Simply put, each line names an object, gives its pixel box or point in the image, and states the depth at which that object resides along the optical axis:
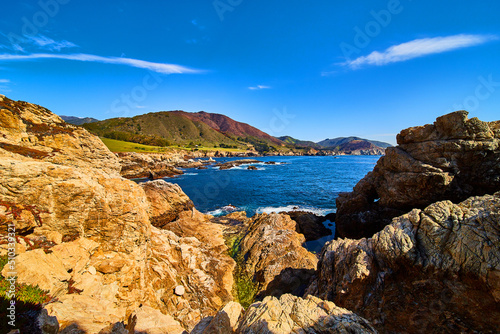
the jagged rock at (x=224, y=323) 6.98
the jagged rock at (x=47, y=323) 5.39
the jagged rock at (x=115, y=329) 6.50
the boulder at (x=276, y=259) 14.70
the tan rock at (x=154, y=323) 7.50
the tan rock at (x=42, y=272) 6.96
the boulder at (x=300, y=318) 6.24
